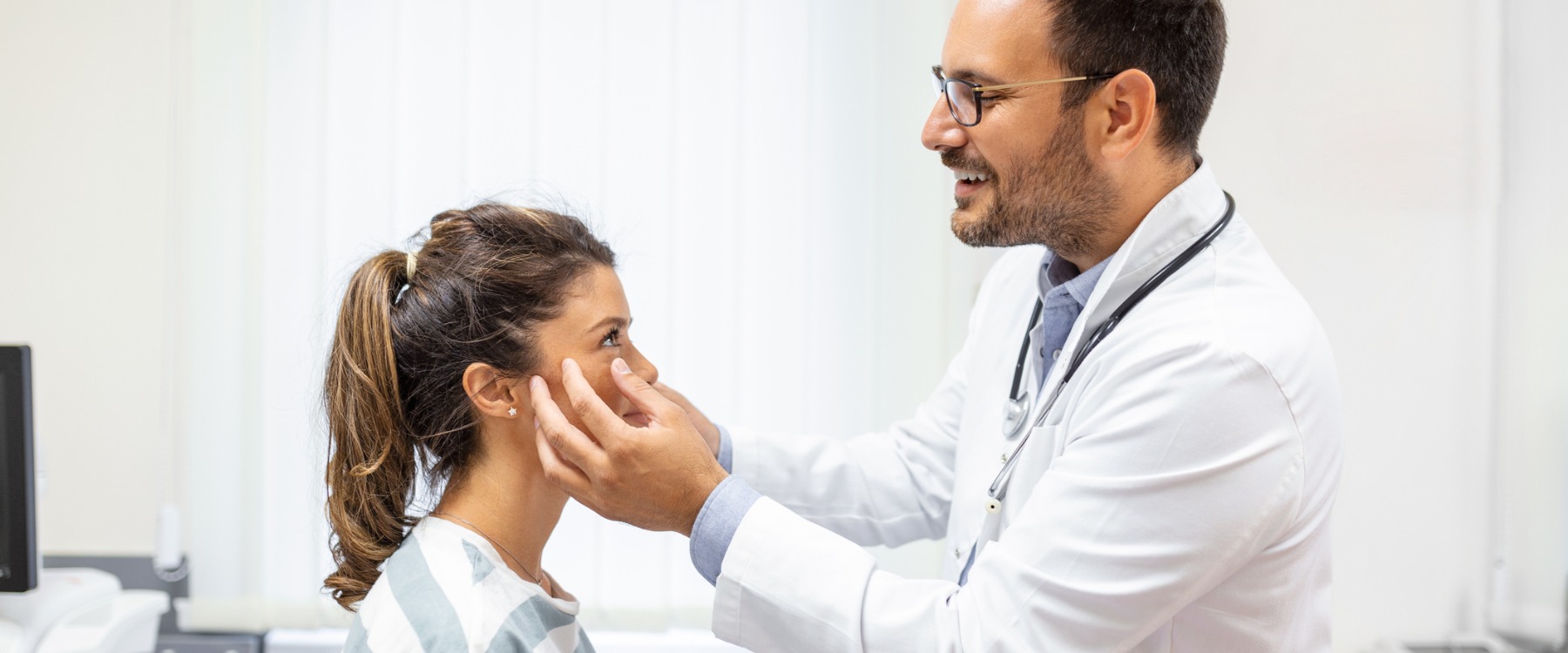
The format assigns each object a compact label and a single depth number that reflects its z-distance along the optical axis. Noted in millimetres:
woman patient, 1188
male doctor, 1001
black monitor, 1611
